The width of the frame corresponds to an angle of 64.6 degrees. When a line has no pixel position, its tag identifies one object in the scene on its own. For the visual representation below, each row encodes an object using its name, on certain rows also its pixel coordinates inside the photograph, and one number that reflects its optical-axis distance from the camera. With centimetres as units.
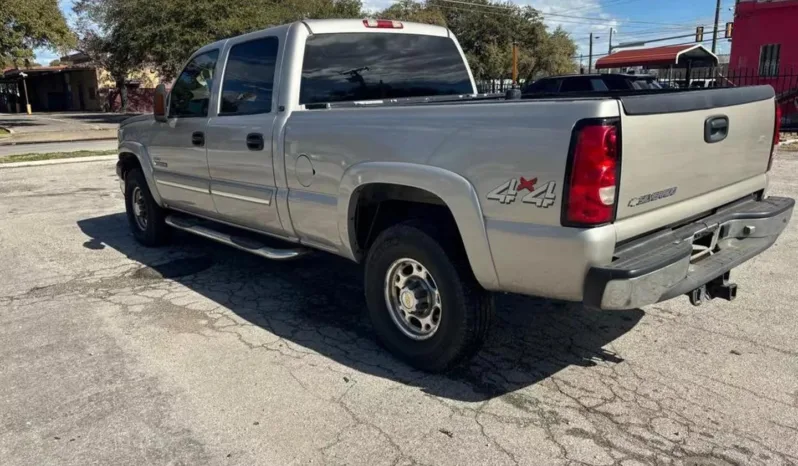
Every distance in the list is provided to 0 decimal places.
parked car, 1406
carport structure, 2309
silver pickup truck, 282
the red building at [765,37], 2310
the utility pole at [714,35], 4103
